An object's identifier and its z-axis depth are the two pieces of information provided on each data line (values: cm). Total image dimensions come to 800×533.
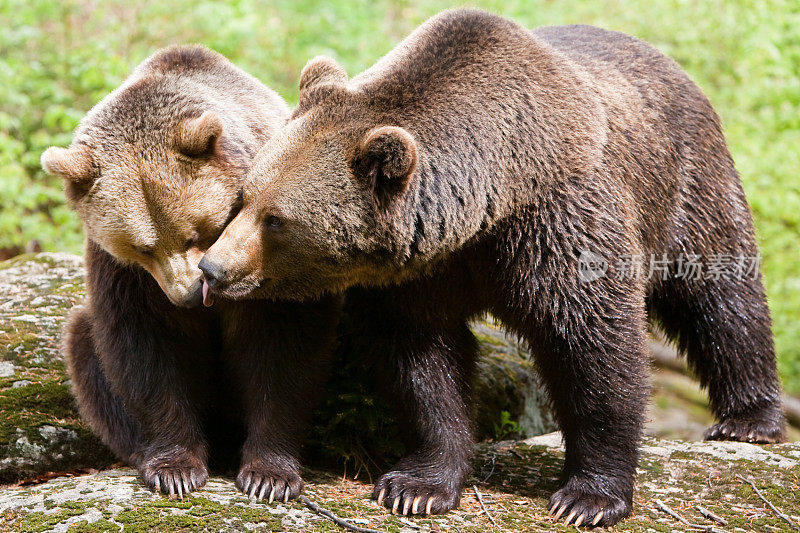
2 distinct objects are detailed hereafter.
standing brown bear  856
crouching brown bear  911
